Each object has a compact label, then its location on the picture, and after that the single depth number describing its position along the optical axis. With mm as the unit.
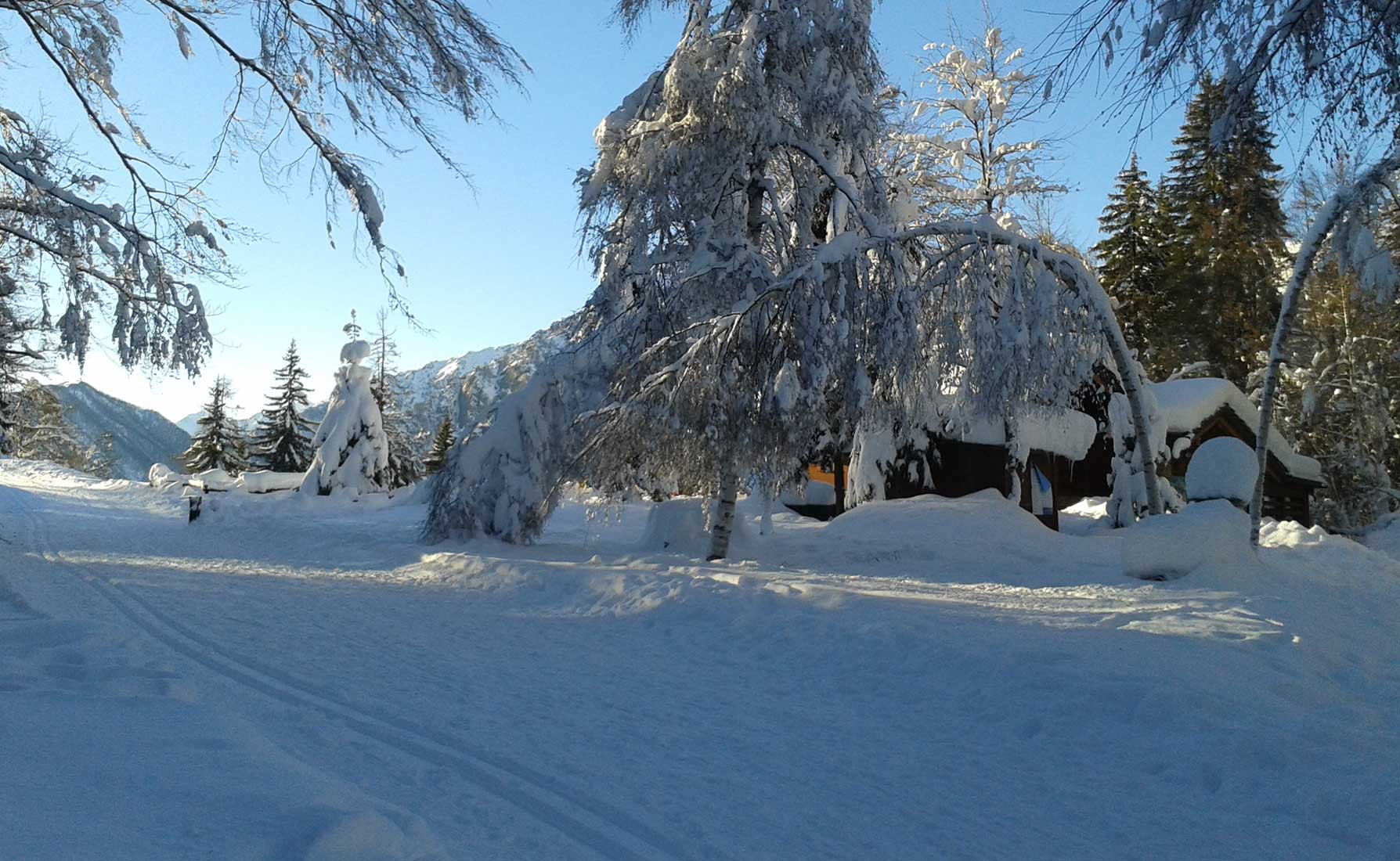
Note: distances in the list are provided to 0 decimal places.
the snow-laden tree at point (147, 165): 6562
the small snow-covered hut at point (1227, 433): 22047
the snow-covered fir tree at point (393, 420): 43312
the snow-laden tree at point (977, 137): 23156
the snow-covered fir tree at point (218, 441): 47469
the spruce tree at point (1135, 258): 33938
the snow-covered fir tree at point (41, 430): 30631
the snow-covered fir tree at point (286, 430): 45719
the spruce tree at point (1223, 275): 31625
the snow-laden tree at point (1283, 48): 4660
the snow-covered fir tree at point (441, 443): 41125
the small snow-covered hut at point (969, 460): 18594
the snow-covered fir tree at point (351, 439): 29766
